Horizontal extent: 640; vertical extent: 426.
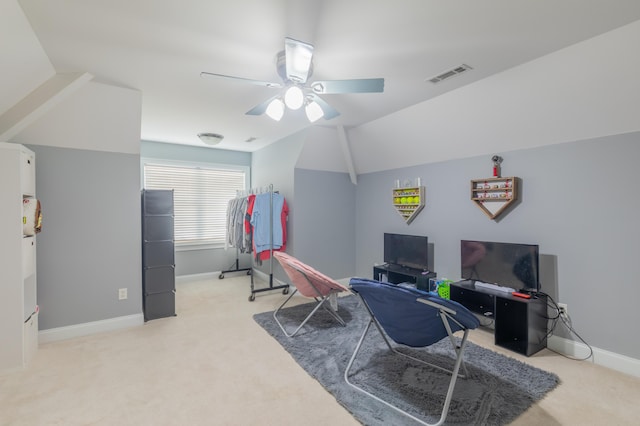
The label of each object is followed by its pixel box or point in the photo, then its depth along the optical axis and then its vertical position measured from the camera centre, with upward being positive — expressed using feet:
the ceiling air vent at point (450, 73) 8.05 +3.88
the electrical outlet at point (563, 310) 8.89 -3.01
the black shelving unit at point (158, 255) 11.61 -1.72
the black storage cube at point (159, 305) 11.59 -3.73
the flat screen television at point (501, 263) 9.11 -1.78
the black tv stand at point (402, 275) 12.09 -2.81
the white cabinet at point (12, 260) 7.82 -1.27
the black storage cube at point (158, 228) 11.62 -0.66
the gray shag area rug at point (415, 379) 6.28 -4.25
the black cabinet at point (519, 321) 8.63 -3.37
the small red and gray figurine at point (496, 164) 10.35 +1.59
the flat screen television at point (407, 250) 12.55 -1.79
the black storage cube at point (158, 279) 11.59 -2.69
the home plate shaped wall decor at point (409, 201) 13.00 +0.42
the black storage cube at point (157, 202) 11.64 +0.38
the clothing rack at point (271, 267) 14.03 -2.83
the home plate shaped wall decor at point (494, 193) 9.88 +0.58
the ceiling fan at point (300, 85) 6.27 +2.97
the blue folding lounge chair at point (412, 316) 5.93 -2.35
